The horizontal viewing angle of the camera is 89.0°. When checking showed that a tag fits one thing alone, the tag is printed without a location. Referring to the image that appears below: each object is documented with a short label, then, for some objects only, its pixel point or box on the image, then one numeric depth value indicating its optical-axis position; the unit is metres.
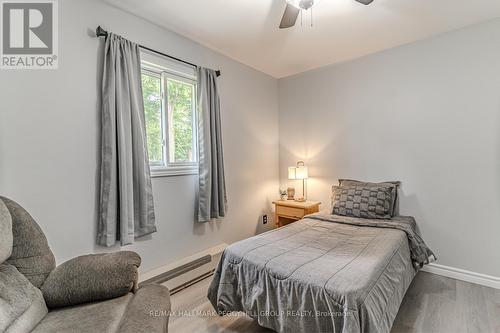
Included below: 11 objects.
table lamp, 3.40
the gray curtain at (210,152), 2.71
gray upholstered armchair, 1.08
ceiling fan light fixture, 1.82
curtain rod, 1.98
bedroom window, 2.43
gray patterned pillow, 2.68
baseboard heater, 2.29
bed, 1.32
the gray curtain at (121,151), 1.98
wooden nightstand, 3.22
